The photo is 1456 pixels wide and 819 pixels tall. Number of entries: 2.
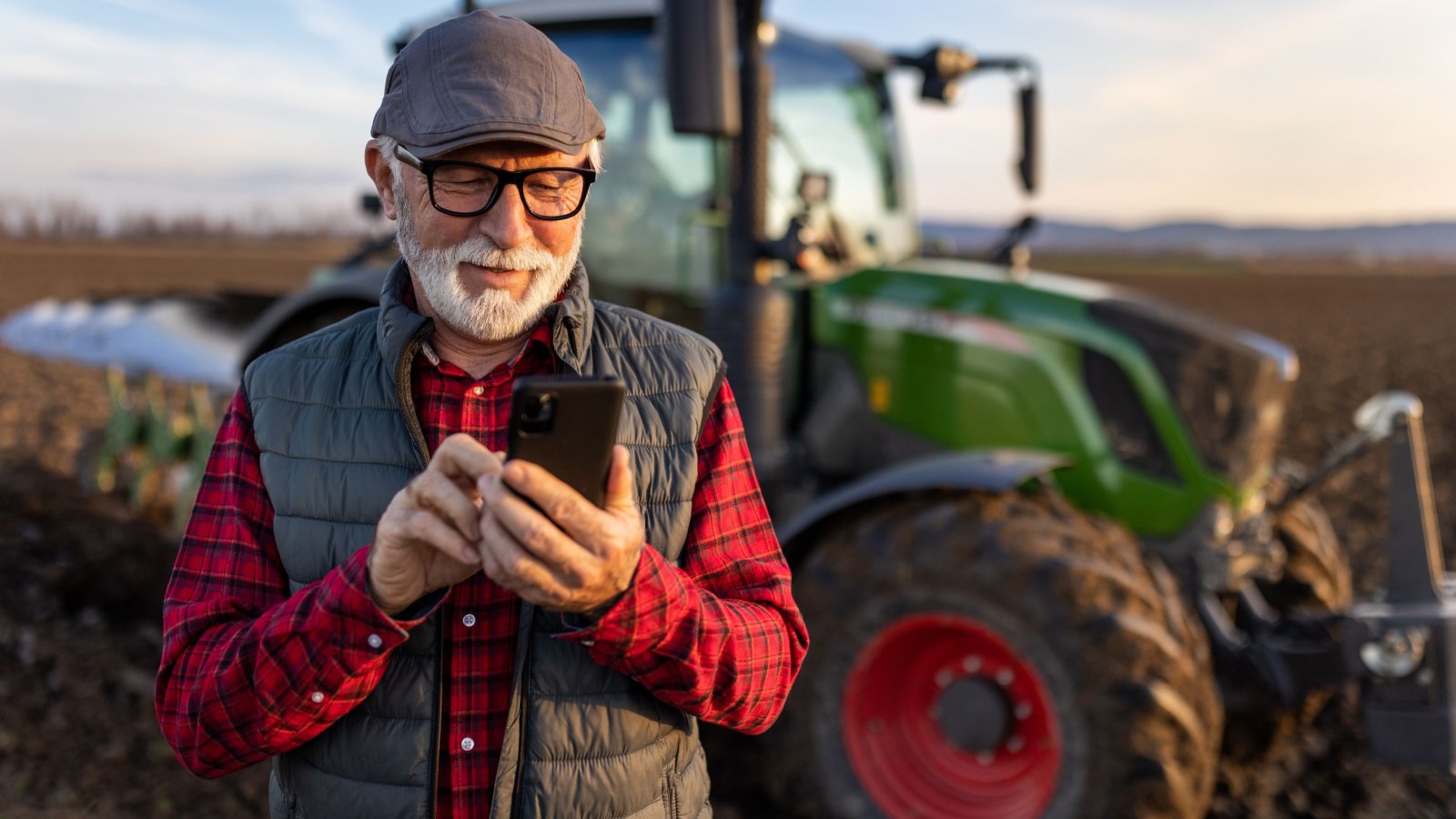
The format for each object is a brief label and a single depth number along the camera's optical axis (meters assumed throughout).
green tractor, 2.97
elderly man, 1.31
